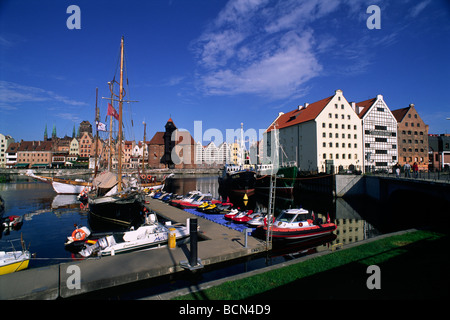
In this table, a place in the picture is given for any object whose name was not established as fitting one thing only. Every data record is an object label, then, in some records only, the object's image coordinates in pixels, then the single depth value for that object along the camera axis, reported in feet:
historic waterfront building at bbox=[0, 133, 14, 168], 447.83
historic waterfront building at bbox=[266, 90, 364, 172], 187.44
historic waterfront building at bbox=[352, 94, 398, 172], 201.05
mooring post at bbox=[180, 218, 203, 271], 42.59
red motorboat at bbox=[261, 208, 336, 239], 61.73
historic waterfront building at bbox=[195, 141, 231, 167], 615.16
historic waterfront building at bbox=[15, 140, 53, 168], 424.05
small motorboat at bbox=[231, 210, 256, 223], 79.34
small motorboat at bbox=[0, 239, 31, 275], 42.04
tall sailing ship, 81.71
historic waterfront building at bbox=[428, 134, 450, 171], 230.68
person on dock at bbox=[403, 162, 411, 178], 114.52
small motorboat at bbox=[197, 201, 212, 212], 96.73
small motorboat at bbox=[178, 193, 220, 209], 109.29
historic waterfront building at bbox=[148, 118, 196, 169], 458.50
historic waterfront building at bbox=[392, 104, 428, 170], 211.82
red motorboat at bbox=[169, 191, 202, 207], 113.48
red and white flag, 84.64
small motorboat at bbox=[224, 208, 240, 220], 84.86
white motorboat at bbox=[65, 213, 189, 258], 50.29
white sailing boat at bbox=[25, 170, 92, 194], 178.91
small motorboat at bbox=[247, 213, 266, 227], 72.95
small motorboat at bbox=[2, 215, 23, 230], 81.68
